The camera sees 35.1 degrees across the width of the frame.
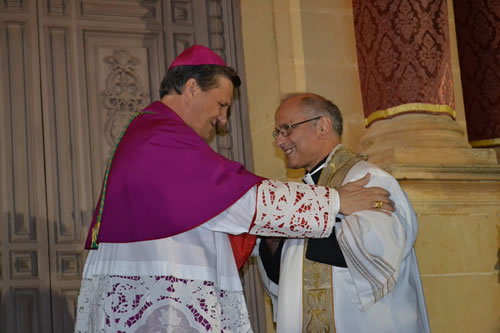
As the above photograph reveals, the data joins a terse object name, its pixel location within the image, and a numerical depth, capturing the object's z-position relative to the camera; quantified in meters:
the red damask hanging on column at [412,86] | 5.22
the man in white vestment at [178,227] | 3.22
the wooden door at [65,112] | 5.18
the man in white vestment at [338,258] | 3.59
